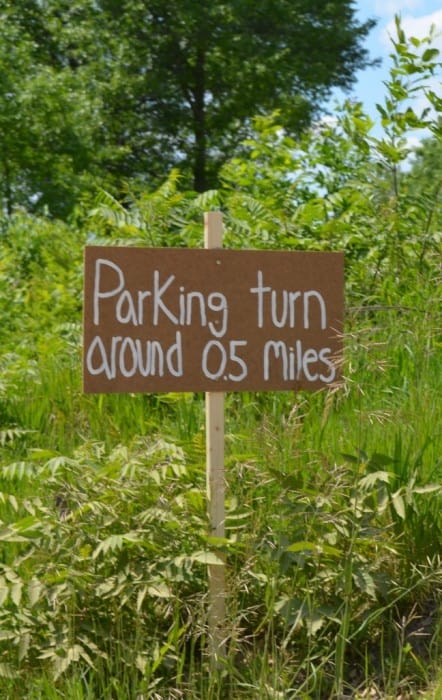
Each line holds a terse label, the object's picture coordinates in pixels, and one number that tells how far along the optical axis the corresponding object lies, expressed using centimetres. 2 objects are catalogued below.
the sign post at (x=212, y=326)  358
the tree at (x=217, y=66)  2564
